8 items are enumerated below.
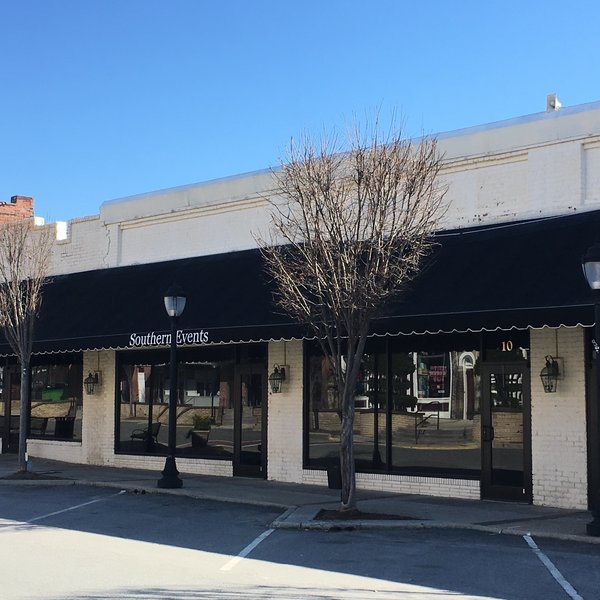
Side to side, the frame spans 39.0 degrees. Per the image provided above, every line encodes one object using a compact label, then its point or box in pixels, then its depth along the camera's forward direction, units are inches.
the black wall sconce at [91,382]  781.9
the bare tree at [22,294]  713.6
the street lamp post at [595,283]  416.8
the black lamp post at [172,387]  604.7
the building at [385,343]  502.9
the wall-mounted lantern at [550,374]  510.0
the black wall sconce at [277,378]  649.0
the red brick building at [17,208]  1096.8
